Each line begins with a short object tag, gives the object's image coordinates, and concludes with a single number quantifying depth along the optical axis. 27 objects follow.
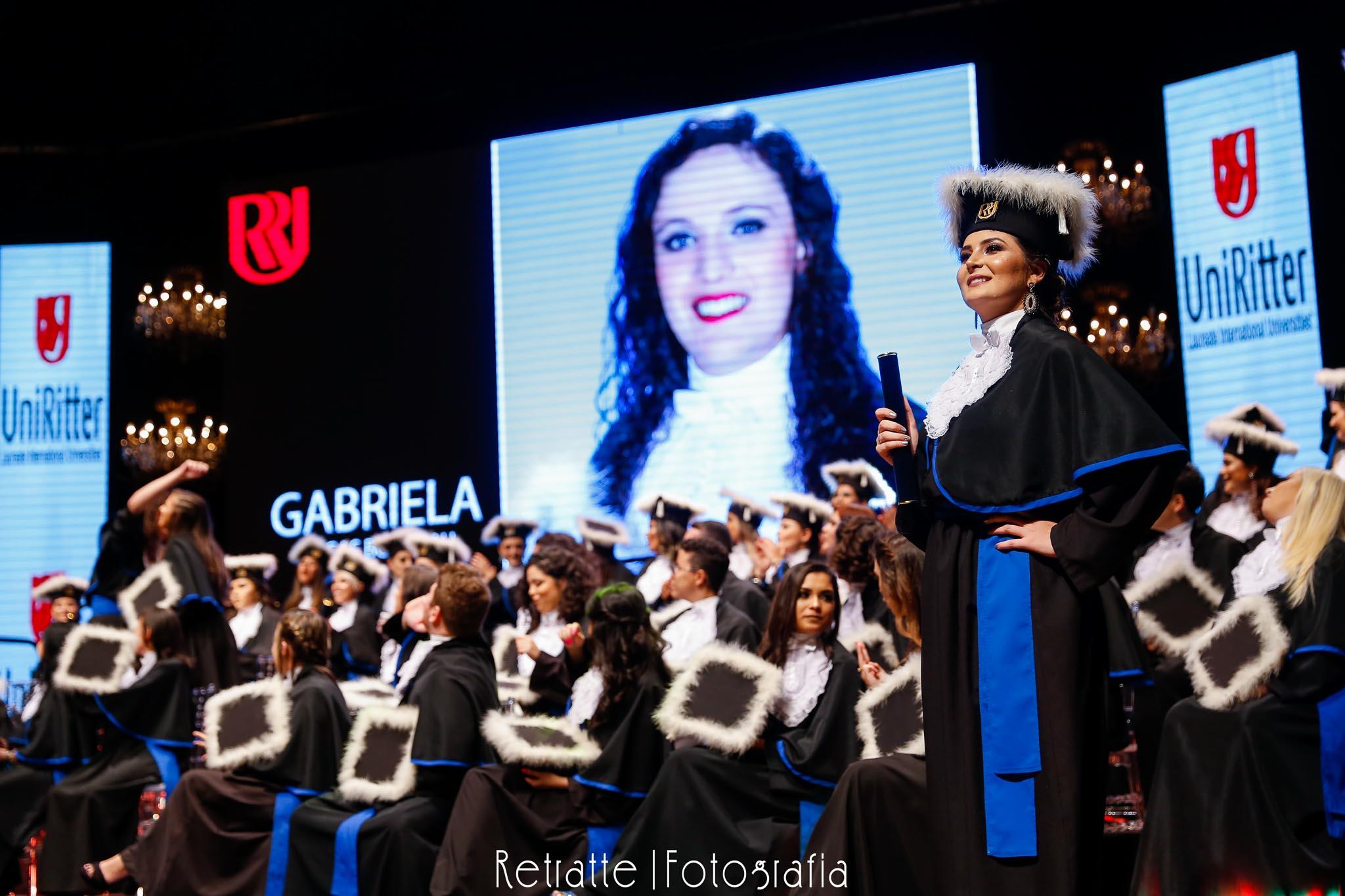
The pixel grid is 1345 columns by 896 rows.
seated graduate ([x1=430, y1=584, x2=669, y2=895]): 5.16
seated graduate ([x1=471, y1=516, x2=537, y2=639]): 8.47
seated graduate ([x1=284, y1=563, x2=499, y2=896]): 5.32
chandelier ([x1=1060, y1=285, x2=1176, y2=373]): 10.35
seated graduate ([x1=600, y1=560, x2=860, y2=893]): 4.83
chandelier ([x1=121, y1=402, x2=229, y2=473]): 13.99
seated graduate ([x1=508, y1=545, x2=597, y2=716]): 6.08
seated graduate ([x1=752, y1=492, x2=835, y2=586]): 7.96
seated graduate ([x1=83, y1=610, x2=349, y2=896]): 5.82
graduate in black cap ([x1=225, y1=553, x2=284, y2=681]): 9.26
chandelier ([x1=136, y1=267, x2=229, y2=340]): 14.00
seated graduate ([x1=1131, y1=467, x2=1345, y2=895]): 4.40
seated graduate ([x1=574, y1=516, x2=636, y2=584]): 9.09
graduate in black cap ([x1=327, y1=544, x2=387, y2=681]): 8.63
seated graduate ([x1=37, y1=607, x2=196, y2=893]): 6.61
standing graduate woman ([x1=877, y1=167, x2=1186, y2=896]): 2.46
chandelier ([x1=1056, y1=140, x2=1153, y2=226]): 10.51
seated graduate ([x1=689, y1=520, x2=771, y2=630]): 6.64
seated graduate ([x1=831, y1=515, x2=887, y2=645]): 6.13
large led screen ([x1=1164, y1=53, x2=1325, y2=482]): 9.58
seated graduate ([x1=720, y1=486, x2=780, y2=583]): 8.87
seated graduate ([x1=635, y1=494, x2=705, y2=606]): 8.26
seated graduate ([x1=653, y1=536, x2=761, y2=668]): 6.62
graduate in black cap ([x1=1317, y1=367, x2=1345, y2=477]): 6.49
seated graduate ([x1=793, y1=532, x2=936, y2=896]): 4.28
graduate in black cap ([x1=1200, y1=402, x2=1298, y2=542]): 6.97
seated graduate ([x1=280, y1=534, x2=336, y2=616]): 9.73
